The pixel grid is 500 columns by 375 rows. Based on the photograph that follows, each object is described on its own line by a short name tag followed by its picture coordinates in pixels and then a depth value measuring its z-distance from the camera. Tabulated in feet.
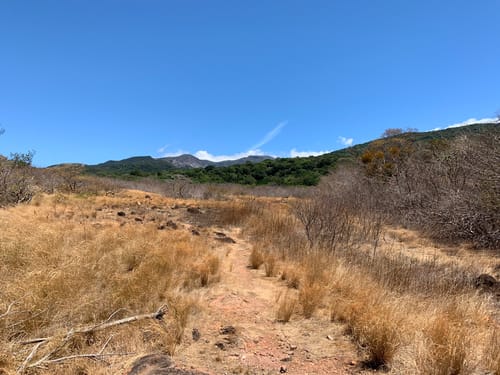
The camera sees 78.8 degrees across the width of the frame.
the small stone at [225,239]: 29.12
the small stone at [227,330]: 11.38
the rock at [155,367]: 8.43
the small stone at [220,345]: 10.33
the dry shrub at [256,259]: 20.65
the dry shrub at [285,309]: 12.39
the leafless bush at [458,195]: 26.43
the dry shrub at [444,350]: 7.98
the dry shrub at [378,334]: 8.96
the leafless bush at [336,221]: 23.67
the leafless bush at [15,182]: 41.39
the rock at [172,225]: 32.96
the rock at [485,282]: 16.88
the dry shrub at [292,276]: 16.34
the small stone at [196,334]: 10.92
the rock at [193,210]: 49.30
